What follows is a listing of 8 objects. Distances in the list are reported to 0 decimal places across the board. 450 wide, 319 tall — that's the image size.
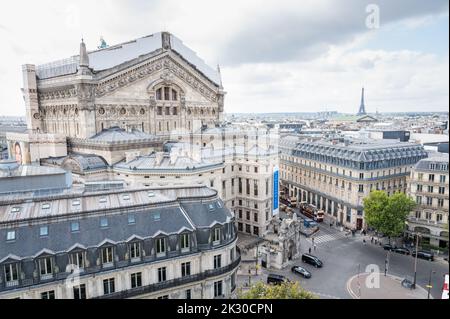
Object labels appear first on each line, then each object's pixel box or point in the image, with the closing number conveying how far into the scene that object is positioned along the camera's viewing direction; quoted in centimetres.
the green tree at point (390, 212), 5900
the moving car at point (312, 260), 5500
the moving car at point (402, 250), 6012
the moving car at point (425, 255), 5722
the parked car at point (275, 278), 4767
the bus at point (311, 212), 7831
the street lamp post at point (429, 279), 4518
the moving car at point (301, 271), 5109
